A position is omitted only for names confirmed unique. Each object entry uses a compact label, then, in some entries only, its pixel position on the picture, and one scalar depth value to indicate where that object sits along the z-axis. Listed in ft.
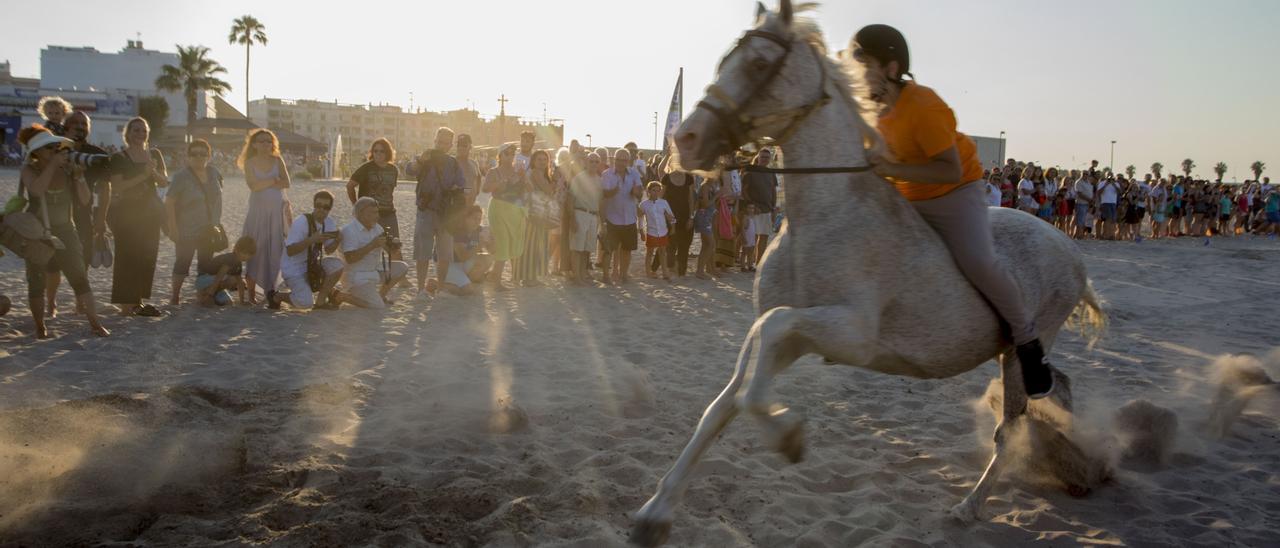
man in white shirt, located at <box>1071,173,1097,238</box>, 73.10
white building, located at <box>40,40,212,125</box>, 275.18
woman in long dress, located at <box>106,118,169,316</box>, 28.25
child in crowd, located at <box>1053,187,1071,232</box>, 74.33
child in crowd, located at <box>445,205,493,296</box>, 36.01
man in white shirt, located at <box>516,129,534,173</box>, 41.57
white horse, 10.91
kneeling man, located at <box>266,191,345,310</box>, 30.60
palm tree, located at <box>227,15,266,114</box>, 266.77
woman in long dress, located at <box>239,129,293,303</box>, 31.81
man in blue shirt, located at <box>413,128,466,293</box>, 35.63
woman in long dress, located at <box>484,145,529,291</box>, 38.70
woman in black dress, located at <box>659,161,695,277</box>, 43.42
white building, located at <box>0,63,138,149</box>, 184.96
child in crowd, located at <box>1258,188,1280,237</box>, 89.51
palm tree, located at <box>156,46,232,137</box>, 233.14
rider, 12.09
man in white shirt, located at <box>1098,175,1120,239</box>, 75.20
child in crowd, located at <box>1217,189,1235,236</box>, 89.81
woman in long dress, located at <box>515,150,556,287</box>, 39.99
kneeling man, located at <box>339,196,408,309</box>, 31.48
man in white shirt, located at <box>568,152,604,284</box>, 40.98
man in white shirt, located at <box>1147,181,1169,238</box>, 83.10
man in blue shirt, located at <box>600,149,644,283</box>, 40.91
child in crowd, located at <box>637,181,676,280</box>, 42.55
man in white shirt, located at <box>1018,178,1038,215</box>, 65.57
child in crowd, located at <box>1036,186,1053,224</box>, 69.97
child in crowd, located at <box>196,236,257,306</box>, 30.99
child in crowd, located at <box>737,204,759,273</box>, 46.78
